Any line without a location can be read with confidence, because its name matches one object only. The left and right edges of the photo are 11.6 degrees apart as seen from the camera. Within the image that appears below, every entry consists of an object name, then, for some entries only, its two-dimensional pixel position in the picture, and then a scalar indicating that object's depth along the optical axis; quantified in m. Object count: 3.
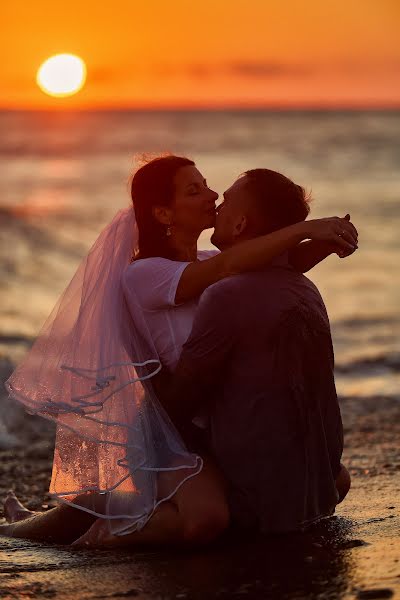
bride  8.38
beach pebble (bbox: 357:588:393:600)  6.83
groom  8.23
